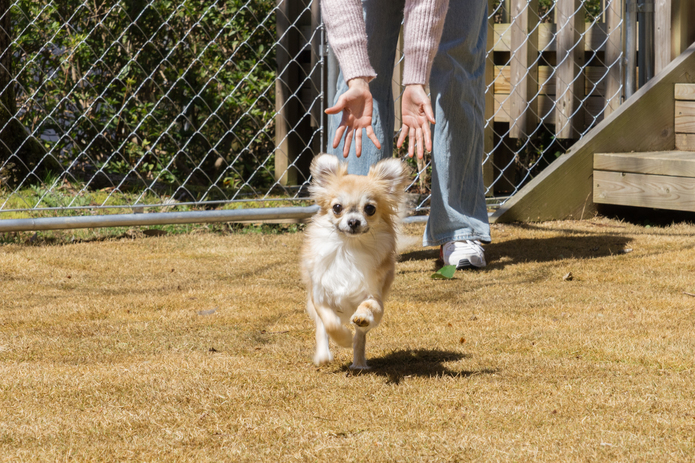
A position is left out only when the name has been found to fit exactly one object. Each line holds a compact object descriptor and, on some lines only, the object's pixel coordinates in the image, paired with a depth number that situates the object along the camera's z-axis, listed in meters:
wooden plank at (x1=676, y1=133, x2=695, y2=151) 10.16
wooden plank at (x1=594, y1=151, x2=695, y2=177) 9.05
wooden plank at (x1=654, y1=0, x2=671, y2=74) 10.19
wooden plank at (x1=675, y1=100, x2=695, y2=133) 10.07
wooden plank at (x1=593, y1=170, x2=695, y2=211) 9.10
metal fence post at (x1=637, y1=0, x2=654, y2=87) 10.25
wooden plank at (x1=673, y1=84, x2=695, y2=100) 9.99
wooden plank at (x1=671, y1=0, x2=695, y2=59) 10.23
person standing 5.40
